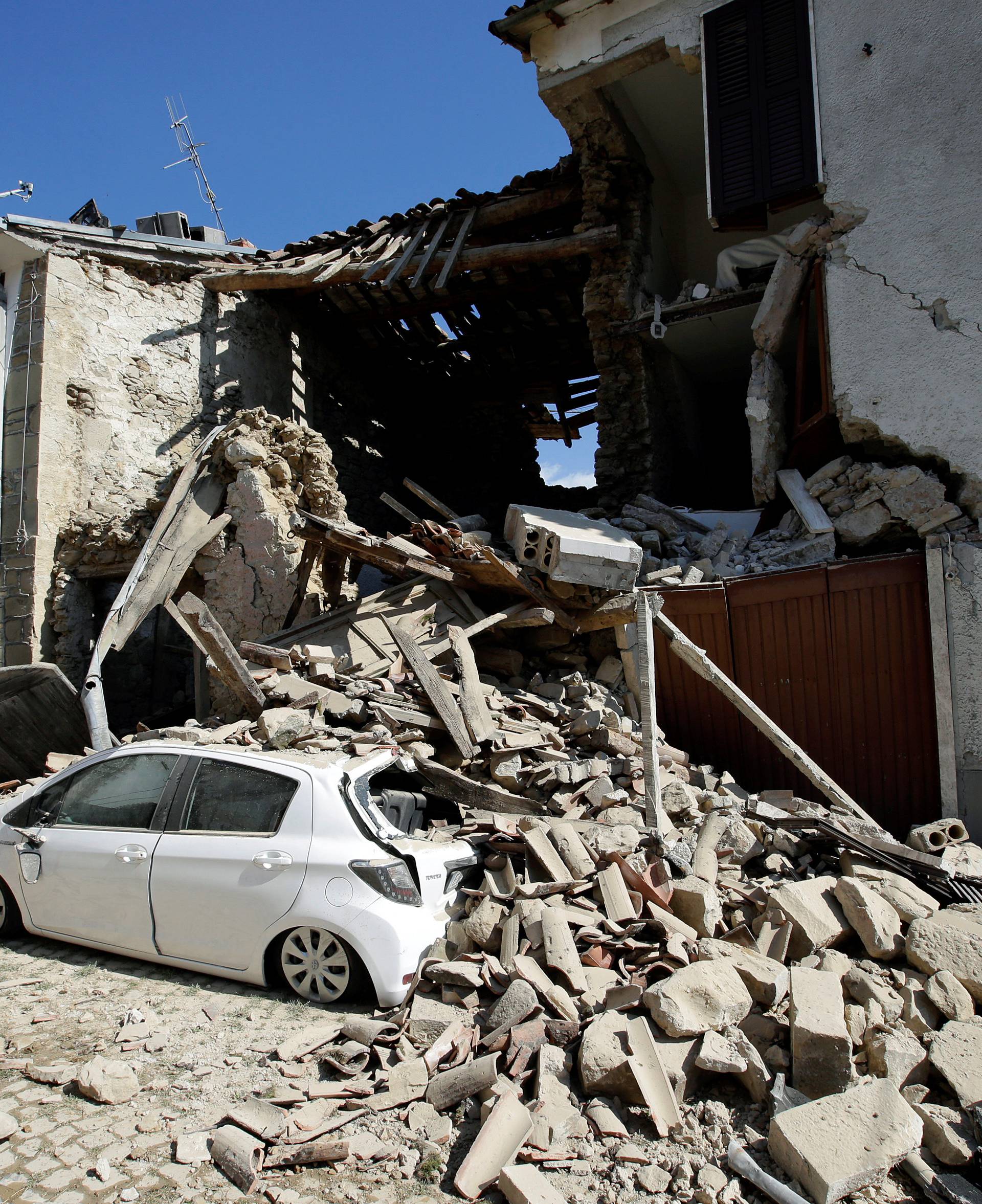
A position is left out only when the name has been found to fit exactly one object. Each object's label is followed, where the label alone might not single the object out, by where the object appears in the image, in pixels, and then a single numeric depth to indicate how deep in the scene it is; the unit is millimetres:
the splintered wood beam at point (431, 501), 9219
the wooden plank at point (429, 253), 11531
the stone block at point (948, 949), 4121
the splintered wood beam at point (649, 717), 5820
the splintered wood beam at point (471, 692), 6727
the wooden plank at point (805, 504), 8680
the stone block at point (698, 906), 4461
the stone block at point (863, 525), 8281
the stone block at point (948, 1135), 3057
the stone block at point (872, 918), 4363
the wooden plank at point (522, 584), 7816
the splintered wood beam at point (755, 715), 6395
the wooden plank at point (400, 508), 8859
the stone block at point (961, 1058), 3352
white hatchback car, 4121
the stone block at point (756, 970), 3871
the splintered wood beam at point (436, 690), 6578
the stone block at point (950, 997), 3887
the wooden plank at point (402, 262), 11773
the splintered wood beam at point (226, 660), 6930
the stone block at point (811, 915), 4383
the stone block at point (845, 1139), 2887
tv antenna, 18375
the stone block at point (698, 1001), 3598
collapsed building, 7883
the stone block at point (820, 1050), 3379
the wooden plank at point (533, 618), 7961
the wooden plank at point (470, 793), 5605
